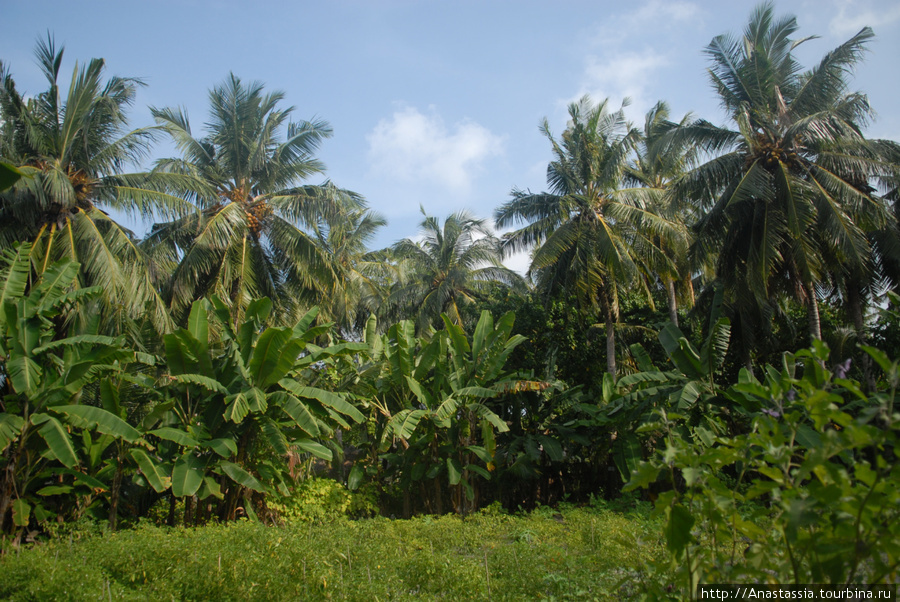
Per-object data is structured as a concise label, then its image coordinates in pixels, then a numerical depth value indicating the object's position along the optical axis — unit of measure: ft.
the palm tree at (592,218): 49.01
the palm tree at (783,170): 38.34
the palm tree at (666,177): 45.16
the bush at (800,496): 6.45
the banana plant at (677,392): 35.12
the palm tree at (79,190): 35.81
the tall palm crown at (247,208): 45.55
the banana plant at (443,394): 38.27
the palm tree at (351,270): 48.67
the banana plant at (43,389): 27.04
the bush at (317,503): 35.73
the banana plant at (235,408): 30.60
